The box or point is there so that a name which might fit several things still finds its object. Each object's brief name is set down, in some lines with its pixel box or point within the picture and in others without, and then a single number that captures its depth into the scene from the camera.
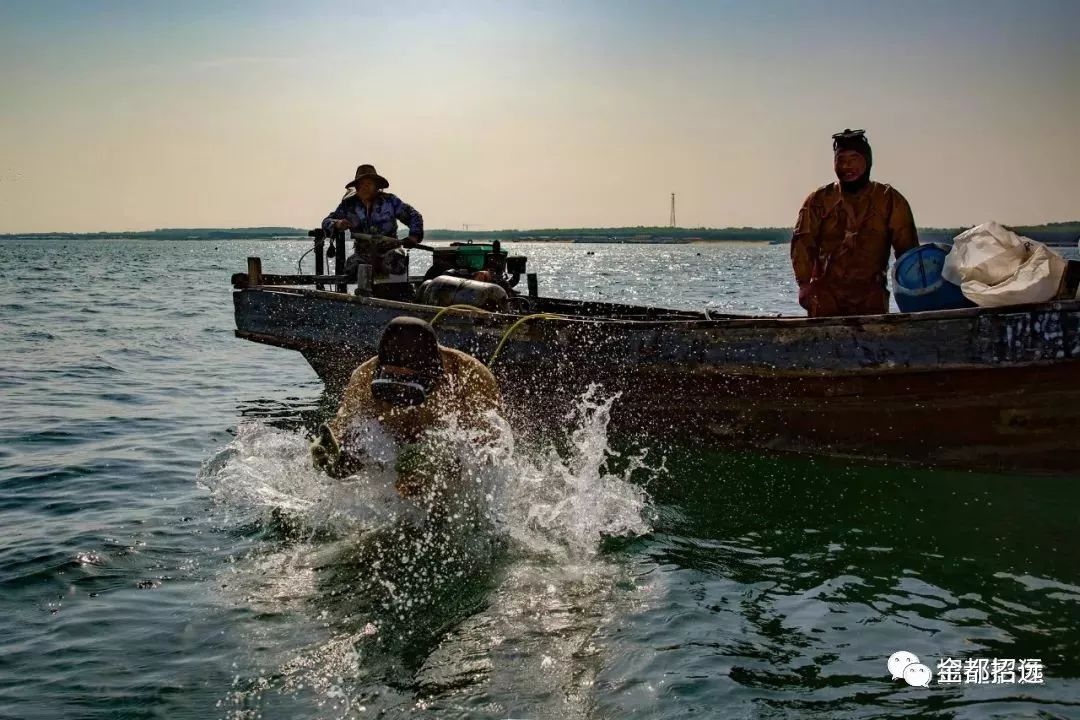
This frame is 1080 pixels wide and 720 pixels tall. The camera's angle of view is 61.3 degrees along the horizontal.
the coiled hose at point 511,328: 9.21
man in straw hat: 12.25
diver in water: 5.96
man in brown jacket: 7.82
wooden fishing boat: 6.84
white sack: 6.68
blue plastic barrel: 7.26
